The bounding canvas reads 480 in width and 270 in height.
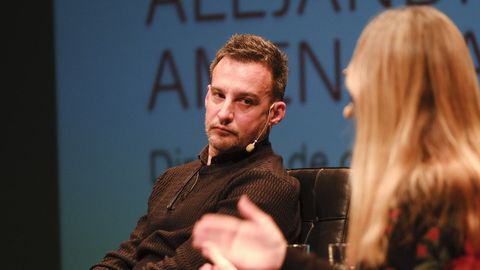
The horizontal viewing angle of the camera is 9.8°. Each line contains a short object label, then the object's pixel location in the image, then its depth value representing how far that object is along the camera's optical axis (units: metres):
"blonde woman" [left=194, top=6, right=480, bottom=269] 4.78
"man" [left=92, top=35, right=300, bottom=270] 5.43
